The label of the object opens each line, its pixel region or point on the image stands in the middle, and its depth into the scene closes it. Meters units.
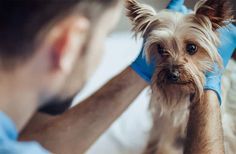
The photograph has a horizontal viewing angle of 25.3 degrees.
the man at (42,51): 0.45
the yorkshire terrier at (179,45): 0.67
